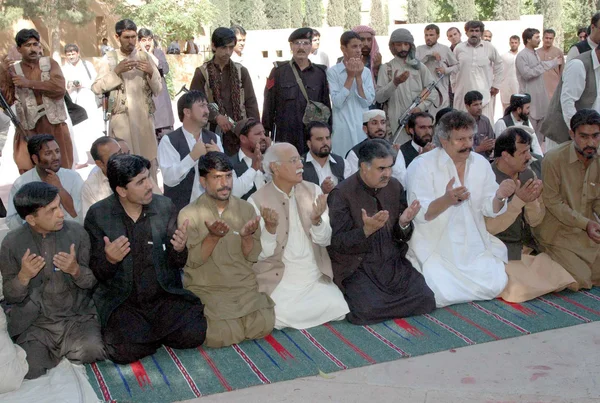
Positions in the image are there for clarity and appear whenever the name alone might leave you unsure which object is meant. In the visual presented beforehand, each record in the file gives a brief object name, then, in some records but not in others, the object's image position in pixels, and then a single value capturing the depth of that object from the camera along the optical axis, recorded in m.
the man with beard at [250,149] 5.63
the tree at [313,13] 36.25
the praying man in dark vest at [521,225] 4.92
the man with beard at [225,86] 6.38
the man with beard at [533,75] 9.95
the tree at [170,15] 21.27
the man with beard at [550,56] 10.74
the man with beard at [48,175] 5.18
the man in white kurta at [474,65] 9.91
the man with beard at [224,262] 4.38
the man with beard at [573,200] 5.16
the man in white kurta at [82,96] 11.36
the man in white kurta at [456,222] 4.93
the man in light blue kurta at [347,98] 6.65
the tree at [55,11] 20.21
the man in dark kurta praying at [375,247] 4.67
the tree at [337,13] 34.97
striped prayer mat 3.85
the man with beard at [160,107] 9.13
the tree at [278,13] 35.97
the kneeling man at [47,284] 3.98
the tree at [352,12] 34.91
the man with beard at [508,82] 11.75
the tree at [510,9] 30.95
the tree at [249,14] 34.25
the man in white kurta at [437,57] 8.32
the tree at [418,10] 34.62
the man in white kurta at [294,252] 4.63
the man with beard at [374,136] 5.79
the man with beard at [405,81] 7.06
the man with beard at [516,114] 7.02
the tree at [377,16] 34.58
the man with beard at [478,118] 7.03
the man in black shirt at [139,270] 4.16
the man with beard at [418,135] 6.10
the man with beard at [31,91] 6.15
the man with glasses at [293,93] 6.56
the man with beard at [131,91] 6.62
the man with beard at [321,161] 5.47
